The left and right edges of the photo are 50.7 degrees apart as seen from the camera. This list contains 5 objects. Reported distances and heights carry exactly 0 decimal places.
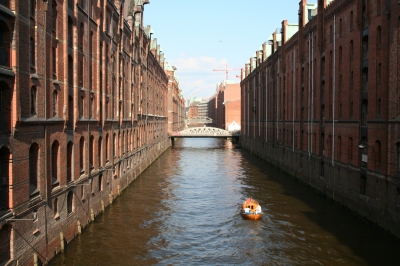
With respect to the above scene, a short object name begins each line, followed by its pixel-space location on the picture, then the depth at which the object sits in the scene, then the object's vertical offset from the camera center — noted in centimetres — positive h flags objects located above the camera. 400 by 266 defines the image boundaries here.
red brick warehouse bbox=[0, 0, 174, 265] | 1435 +17
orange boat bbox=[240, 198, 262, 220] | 2734 -568
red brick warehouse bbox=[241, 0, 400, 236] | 2285 +147
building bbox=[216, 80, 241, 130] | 13438 +596
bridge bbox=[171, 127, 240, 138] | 9169 -226
